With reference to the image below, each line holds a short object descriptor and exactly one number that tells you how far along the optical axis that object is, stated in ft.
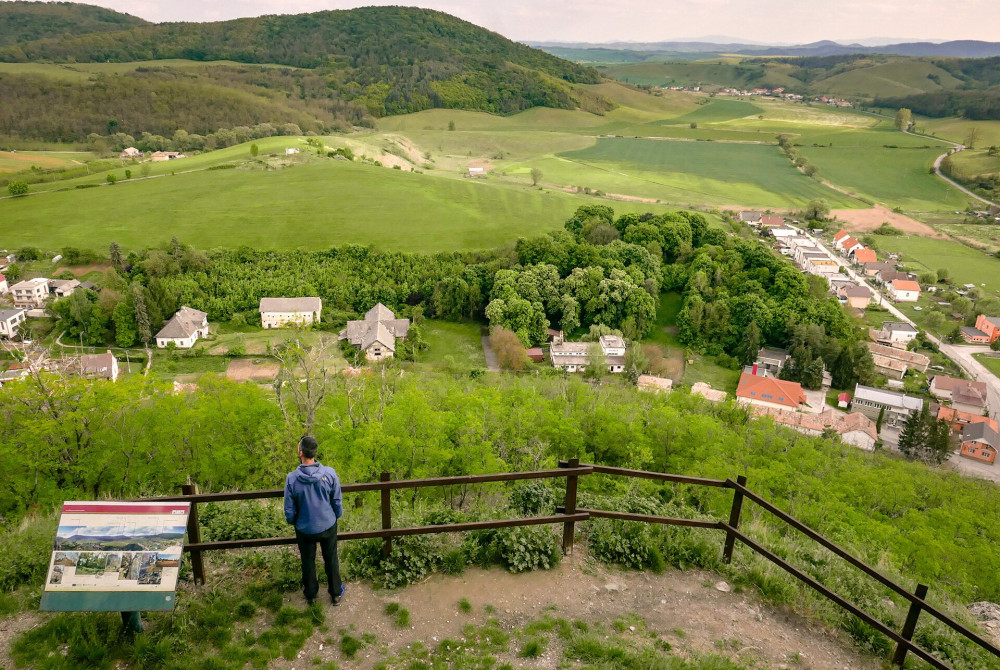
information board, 18.56
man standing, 21.33
